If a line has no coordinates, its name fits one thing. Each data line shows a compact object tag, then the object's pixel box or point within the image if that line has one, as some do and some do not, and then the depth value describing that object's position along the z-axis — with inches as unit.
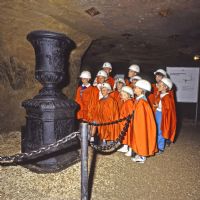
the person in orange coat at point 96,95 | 203.7
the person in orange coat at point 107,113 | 191.2
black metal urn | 147.3
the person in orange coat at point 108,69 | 231.0
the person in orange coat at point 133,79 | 211.7
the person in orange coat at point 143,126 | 158.6
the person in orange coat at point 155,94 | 202.1
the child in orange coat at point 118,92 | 208.5
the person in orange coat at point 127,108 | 171.8
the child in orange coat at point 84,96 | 210.1
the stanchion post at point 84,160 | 96.9
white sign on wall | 318.3
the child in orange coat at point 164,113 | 190.7
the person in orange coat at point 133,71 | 222.4
